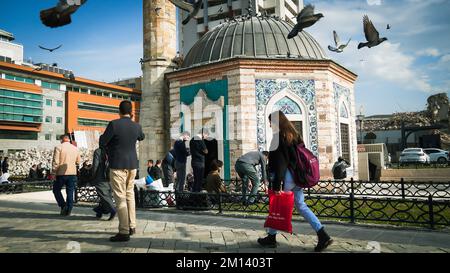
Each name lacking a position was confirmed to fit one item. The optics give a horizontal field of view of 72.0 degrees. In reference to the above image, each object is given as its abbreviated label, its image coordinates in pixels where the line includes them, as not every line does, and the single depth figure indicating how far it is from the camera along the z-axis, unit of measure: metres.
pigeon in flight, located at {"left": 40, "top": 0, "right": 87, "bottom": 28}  7.94
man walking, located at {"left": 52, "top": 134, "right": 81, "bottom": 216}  6.87
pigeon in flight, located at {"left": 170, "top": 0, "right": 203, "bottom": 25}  8.10
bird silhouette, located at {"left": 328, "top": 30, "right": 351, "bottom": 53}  12.85
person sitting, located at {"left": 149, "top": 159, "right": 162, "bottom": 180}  11.83
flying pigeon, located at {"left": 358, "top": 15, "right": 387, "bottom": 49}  10.15
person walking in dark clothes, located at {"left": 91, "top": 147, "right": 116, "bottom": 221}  6.44
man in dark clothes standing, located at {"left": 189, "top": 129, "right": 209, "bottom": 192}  7.82
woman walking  3.98
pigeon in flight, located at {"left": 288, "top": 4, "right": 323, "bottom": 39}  9.86
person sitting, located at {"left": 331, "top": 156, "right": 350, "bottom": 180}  12.41
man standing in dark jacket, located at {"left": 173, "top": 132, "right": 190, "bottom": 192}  8.20
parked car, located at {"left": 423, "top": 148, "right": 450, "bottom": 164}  26.98
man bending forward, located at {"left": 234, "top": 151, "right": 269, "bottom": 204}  8.01
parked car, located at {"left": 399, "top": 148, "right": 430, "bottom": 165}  25.67
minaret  16.44
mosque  12.97
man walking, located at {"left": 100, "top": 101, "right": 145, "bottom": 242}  4.51
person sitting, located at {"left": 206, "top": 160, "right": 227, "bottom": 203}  7.82
